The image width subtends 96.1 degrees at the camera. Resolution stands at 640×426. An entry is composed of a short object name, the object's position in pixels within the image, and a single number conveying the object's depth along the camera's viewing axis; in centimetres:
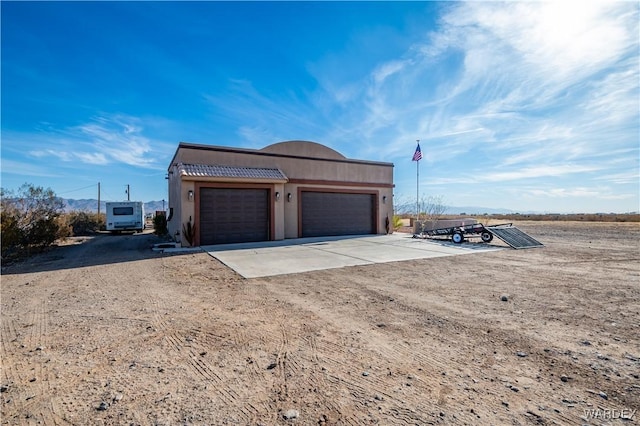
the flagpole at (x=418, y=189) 1957
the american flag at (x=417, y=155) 1847
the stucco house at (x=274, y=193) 1261
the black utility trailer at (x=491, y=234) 1209
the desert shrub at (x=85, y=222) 2239
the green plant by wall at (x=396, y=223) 1978
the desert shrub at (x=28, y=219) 1058
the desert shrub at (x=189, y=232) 1218
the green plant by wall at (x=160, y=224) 1780
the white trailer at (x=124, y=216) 2120
